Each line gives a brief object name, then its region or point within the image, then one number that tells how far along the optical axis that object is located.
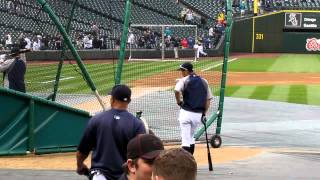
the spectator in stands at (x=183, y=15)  43.34
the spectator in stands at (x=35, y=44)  28.30
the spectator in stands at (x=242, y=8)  56.17
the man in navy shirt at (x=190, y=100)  10.97
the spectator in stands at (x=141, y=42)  38.85
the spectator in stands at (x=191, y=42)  41.34
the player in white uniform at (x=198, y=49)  39.17
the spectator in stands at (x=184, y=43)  40.78
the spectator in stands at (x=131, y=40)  36.97
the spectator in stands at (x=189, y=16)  44.11
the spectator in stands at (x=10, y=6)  23.78
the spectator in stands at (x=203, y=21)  47.28
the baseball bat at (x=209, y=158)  10.69
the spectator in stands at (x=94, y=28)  30.24
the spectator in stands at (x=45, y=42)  26.68
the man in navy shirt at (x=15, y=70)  13.25
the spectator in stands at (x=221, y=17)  46.13
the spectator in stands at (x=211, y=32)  47.66
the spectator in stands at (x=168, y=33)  40.84
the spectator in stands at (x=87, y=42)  32.12
